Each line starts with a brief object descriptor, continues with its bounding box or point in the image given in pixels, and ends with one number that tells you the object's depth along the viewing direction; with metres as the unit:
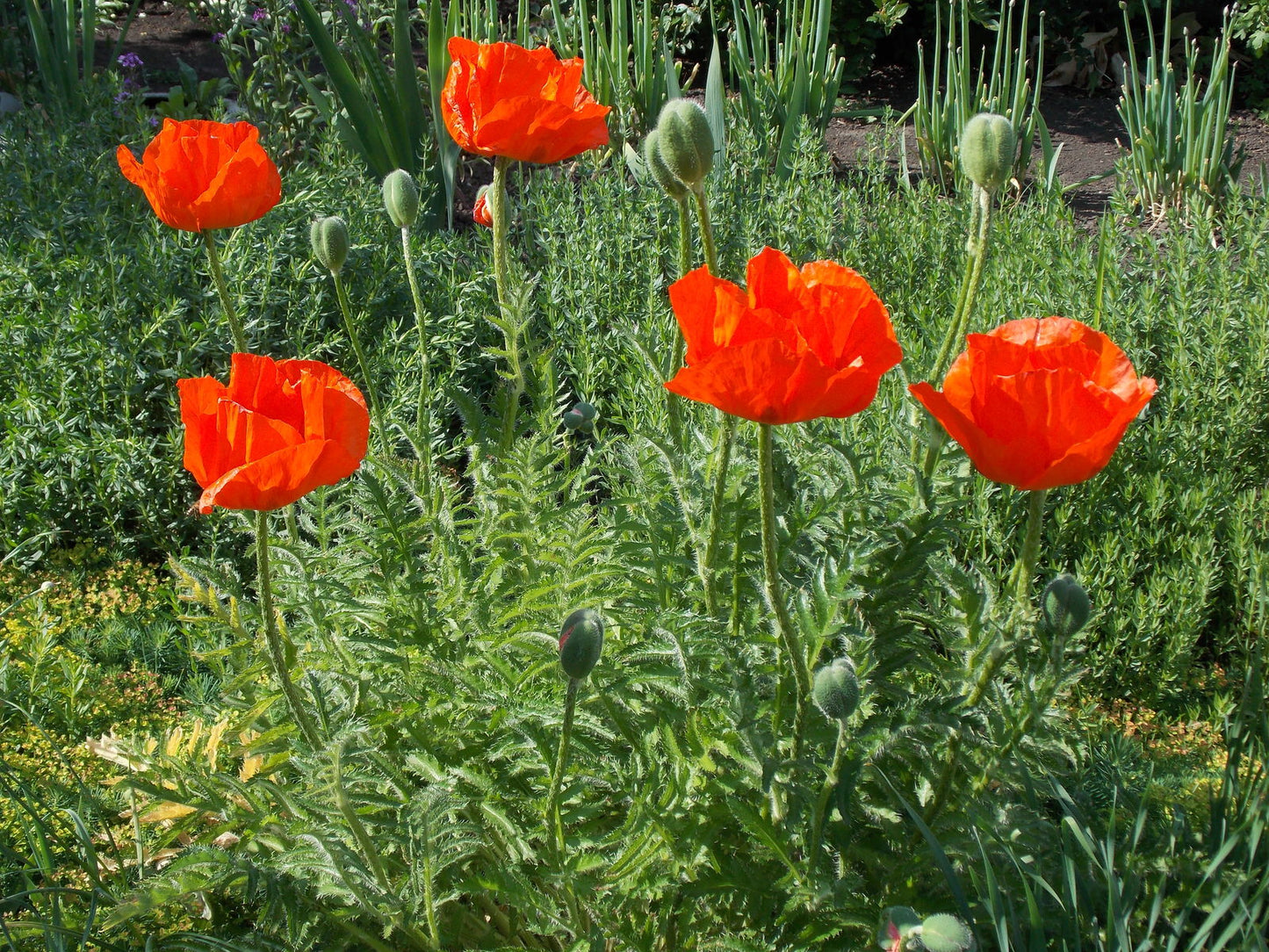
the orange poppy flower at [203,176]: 1.53
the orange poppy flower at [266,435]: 1.05
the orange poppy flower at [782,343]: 0.94
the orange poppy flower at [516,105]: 1.50
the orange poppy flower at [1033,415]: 0.98
